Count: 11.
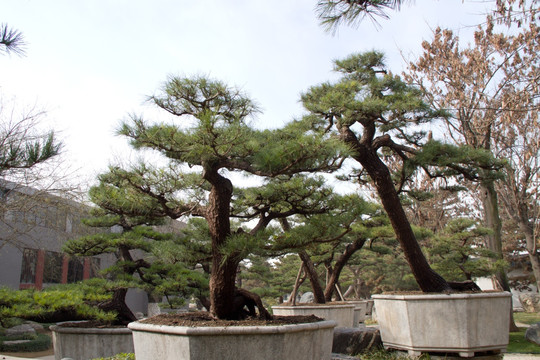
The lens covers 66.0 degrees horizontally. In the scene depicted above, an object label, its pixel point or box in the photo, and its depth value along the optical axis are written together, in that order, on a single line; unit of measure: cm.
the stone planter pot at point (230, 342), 244
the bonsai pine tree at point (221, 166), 275
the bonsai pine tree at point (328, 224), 321
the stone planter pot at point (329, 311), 661
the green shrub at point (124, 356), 356
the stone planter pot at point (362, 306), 1109
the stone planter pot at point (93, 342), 415
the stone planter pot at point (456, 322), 394
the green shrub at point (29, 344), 737
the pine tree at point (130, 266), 478
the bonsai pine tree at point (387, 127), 436
